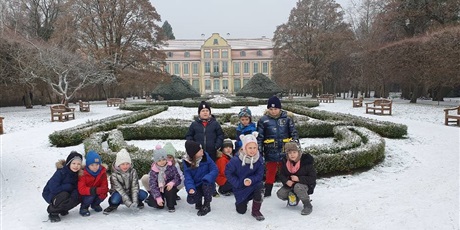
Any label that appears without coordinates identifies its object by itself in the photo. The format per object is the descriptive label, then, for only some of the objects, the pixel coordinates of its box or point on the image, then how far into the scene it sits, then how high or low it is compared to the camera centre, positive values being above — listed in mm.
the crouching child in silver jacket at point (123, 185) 3872 -1097
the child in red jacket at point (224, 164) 4527 -1015
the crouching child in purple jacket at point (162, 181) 3912 -1068
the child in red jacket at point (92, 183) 3781 -1039
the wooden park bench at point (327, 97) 25875 -286
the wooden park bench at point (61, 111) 14116 -638
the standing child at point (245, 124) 4906 -460
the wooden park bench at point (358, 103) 20438 -650
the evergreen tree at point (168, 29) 76012 +16414
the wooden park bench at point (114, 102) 24403 -359
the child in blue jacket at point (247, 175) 3742 -978
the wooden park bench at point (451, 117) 11173 -914
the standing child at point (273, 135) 4516 -597
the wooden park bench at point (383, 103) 15203 -526
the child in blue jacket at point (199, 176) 3875 -1000
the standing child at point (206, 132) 4730 -549
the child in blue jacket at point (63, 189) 3689 -1081
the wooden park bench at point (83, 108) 18531 -603
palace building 53219 +5541
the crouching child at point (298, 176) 3910 -1038
